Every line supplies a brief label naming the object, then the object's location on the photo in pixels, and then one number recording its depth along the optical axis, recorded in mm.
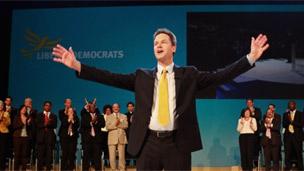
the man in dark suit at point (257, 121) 9617
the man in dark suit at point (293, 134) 9312
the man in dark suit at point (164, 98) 3028
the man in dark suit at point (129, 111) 9958
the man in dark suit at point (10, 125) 9484
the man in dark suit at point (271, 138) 9258
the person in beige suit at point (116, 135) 9555
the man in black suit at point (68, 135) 9391
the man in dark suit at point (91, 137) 9477
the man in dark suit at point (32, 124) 9477
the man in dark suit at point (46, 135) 9305
